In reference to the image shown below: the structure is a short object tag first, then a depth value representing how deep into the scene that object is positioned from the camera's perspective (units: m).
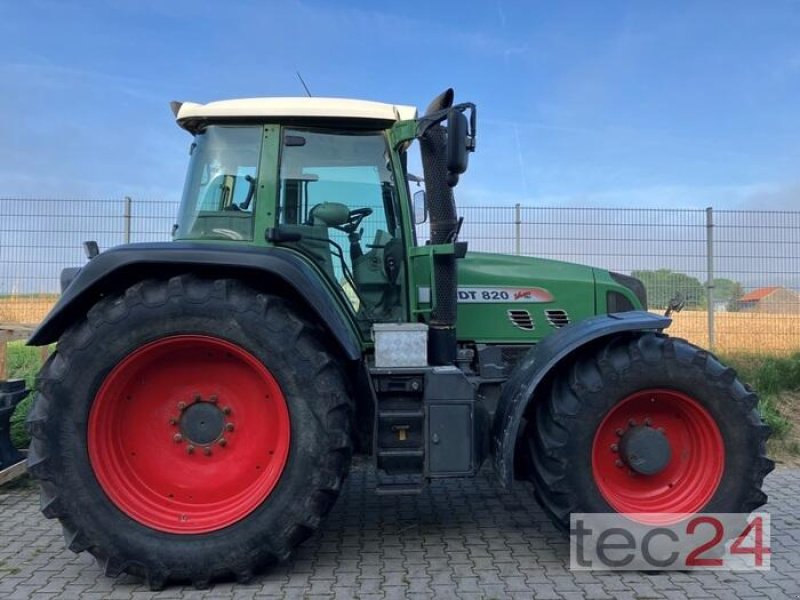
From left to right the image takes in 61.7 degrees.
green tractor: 3.29
